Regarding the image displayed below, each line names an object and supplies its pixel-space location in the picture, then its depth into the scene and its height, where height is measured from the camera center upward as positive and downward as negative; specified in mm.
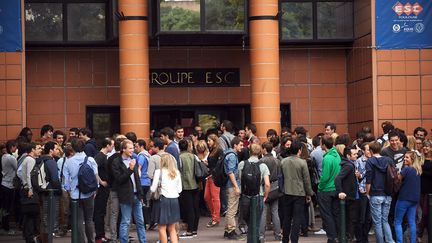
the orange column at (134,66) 27984 +1559
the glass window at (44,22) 29375 +2878
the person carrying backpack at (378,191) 18797 -1202
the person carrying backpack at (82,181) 19062 -996
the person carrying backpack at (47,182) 19297 -1020
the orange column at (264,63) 28234 +1609
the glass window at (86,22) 29594 +2882
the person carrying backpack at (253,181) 19547 -1047
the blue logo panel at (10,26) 27453 +2596
